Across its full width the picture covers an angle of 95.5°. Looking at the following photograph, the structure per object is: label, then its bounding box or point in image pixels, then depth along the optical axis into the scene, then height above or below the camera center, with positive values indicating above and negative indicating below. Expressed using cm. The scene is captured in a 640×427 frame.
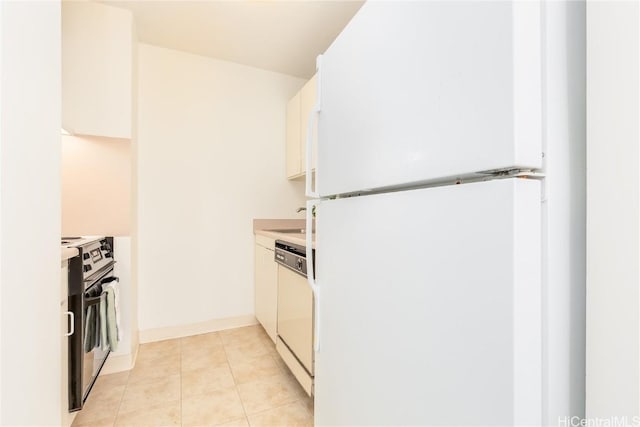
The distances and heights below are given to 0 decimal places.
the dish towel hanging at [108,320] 158 -60
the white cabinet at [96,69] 189 +97
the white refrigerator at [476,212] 47 +0
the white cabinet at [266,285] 213 -58
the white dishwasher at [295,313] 152 -59
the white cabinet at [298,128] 240 +77
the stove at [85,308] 127 -45
